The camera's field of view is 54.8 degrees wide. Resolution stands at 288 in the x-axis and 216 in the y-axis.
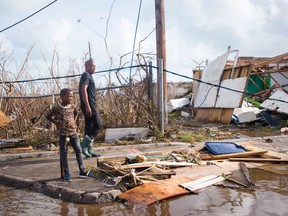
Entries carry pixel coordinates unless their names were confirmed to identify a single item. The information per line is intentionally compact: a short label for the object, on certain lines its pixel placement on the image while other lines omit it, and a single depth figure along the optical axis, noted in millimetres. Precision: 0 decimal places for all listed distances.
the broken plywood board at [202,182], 3363
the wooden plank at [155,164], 3818
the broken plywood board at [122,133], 6854
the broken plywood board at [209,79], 12362
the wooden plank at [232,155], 4882
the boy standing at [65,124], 3934
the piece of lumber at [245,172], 3693
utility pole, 7624
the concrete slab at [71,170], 3250
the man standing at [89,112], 4937
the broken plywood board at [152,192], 3022
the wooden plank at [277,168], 4258
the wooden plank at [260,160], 4757
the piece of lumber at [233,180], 3549
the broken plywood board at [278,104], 10171
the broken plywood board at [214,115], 11213
